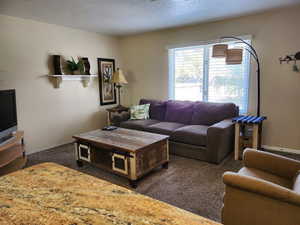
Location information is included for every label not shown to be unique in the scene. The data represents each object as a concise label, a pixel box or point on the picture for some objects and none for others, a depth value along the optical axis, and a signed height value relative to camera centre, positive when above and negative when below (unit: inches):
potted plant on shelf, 169.0 +17.3
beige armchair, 55.6 -31.0
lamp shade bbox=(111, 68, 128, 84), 192.2 +9.7
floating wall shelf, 163.3 +8.3
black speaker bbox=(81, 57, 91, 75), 181.2 +19.7
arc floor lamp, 144.1 +22.7
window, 158.9 +8.0
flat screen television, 113.2 -13.9
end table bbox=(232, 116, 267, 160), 130.9 -30.3
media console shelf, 107.5 -34.8
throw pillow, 179.0 -20.6
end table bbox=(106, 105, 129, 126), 188.0 -20.2
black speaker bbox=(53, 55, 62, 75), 160.4 +18.4
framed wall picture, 199.8 +6.6
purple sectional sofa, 128.4 -27.6
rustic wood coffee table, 103.3 -33.1
